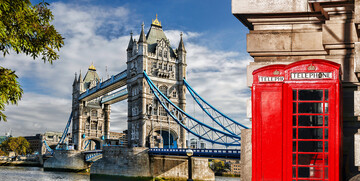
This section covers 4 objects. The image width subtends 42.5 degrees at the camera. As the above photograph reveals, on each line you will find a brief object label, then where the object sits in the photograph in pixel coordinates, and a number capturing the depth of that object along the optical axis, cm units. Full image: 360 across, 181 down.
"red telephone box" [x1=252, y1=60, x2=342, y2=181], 820
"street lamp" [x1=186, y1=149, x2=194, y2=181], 1772
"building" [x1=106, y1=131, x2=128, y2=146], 6198
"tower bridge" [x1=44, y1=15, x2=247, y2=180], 4994
